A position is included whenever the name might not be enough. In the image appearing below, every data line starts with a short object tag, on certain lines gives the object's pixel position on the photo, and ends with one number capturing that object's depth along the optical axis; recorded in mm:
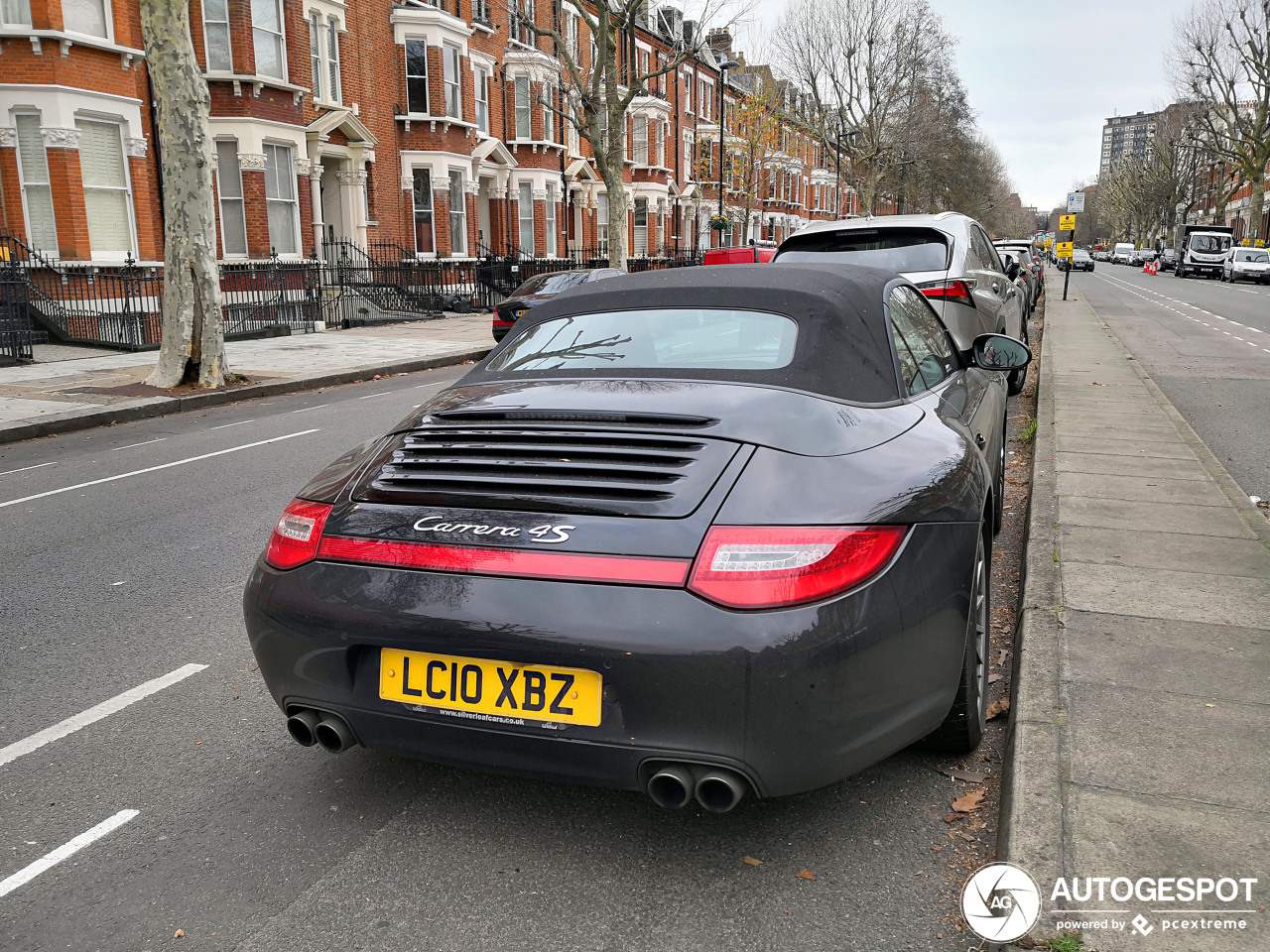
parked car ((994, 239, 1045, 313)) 21453
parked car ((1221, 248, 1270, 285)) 48281
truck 57219
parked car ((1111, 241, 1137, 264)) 97250
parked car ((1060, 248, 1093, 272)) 69500
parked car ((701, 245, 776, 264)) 23938
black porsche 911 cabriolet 2324
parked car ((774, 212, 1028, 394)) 7734
